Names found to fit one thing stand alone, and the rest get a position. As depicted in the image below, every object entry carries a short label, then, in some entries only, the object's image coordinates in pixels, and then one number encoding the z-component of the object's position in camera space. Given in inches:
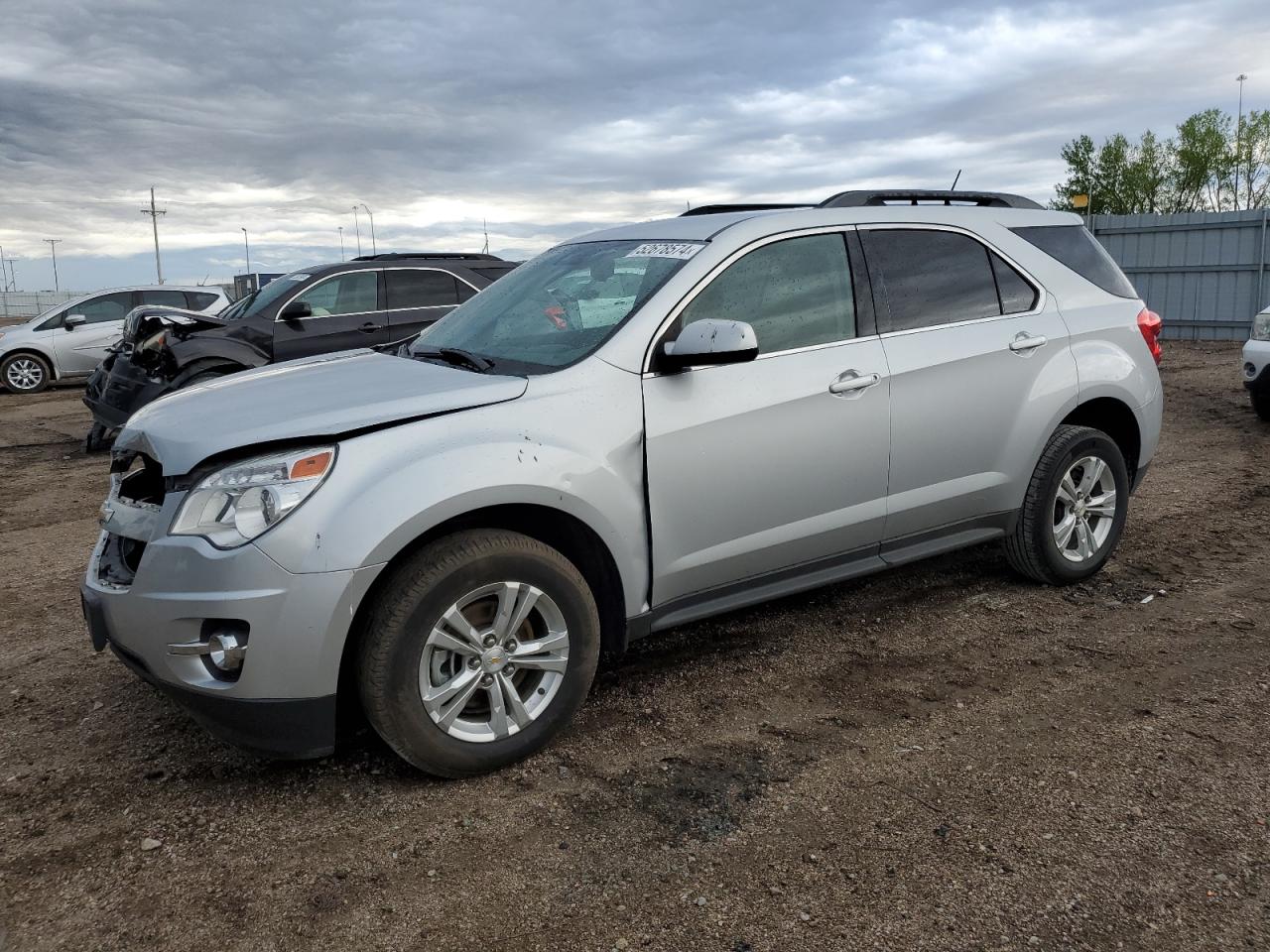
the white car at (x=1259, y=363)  352.2
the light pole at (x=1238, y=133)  2209.6
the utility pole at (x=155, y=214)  3026.6
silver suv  114.3
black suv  362.0
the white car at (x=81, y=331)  636.1
